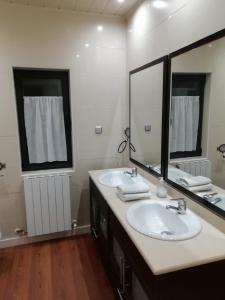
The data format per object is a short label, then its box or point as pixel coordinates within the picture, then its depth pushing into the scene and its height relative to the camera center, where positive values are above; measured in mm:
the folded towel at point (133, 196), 1795 -652
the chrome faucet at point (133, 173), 2416 -618
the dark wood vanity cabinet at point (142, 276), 1101 -877
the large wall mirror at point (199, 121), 1395 -56
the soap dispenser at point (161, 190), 1834 -615
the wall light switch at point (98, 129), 2715 -169
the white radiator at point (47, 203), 2541 -996
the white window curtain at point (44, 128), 2584 -150
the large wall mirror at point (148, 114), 2014 +2
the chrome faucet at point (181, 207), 1526 -623
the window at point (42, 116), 2555 -8
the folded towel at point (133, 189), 1831 -607
